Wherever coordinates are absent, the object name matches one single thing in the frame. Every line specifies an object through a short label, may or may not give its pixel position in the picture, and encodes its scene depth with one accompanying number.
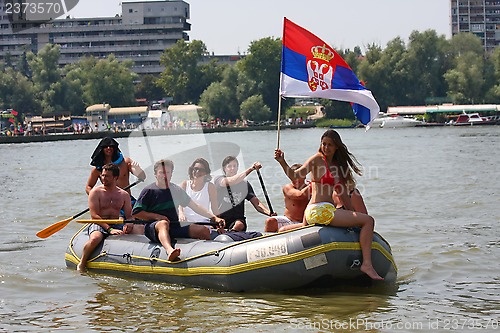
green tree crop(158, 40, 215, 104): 131.75
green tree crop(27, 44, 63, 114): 110.31
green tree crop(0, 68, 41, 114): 109.88
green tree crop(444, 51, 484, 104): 93.69
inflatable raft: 9.98
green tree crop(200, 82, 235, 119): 107.88
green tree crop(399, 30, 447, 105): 95.94
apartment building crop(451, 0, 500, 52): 182.75
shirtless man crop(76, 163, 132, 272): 11.96
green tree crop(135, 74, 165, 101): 144.25
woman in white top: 11.87
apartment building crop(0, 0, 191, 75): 166.75
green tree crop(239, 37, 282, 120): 112.81
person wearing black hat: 12.37
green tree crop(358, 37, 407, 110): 95.50
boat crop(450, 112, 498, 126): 88.44
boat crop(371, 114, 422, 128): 90.31
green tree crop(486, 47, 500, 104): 92.69
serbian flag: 11.52
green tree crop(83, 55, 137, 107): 114.50
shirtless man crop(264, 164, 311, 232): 11.46
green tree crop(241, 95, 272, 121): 103.44
